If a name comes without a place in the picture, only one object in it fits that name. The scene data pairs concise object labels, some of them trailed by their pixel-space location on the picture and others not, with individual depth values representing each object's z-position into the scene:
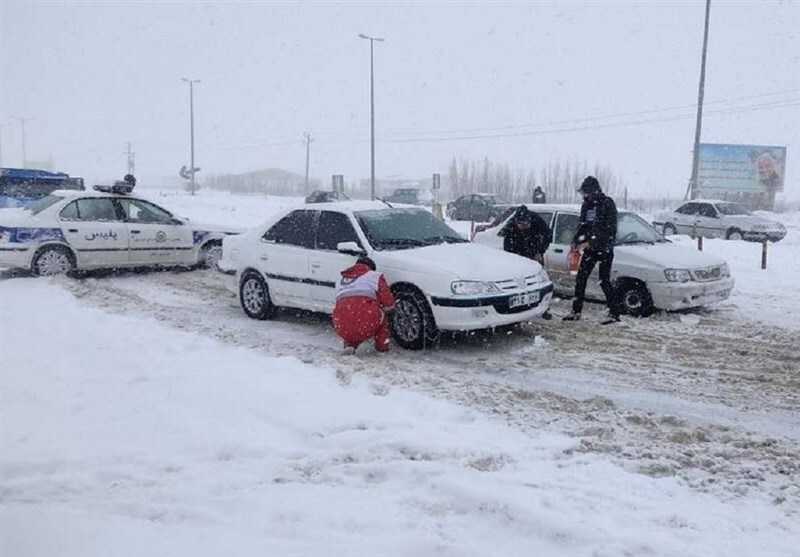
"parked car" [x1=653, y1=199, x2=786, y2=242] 23.62
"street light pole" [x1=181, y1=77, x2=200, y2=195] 52.94
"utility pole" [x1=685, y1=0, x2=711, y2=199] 26.95
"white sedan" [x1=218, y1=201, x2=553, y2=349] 7.06
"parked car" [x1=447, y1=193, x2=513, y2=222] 33.44
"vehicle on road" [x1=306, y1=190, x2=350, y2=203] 34.44
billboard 47.66
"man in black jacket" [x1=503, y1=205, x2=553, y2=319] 9.35
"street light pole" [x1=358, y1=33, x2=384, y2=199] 37.62
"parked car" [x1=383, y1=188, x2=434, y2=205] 41.99
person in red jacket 6.90
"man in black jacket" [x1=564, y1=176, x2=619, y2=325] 8.52
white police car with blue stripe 11.25
